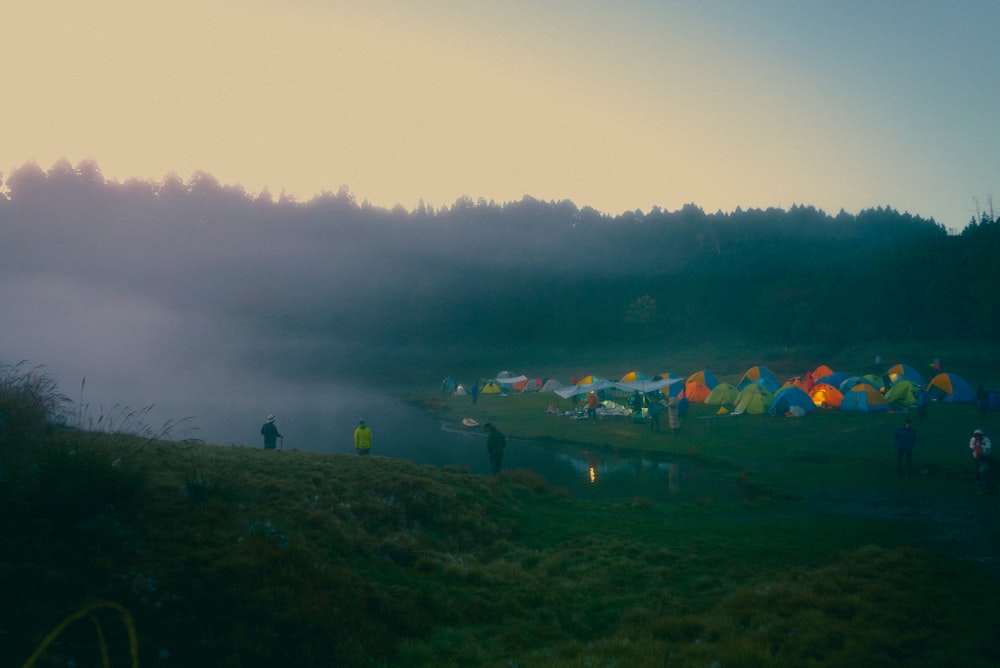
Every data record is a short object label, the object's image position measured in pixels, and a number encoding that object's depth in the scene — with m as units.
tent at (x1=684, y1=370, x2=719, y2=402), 40.00
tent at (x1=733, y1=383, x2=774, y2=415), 34.25
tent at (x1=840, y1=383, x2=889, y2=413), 32.47
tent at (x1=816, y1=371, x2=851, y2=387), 36.34
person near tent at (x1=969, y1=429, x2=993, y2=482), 16.66
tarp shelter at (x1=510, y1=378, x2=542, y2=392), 59.03
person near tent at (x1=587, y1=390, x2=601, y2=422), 37.31
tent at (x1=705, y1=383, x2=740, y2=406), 37.38
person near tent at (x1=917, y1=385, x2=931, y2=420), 28.44
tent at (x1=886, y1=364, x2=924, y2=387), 36.28
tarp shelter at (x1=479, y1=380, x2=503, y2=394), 59.28
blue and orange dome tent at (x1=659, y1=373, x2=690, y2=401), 40.41
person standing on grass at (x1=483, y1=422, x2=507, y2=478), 19.67
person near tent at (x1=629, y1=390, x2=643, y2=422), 35.41
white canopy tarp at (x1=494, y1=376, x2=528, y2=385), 59.59
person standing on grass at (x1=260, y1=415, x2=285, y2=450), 18.97
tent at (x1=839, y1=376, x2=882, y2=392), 35.50
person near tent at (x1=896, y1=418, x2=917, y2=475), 19.27
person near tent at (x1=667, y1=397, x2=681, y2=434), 31.23
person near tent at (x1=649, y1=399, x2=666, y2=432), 32.38
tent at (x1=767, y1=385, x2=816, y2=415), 32.53
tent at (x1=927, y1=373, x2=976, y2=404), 33.27
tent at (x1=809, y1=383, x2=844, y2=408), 33.69
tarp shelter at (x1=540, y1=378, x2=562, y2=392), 56.86
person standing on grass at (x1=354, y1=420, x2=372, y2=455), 20.28
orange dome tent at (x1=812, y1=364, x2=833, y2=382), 39.59
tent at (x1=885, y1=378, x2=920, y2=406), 33.09
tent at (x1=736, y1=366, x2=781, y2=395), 38.31
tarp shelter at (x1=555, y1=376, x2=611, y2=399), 36.59
